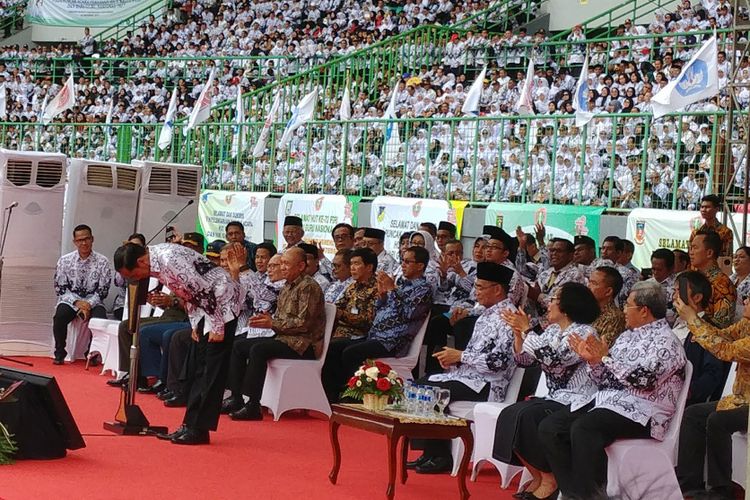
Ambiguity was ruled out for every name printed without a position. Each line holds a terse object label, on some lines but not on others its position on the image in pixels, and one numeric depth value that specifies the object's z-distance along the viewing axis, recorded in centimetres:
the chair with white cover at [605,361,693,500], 698
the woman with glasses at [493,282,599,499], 739
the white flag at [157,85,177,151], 2220
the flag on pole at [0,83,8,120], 2667
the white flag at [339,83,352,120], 2058
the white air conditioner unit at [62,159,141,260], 1448
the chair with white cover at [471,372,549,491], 782
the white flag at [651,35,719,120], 1366
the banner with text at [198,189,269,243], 2083
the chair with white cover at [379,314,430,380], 1020
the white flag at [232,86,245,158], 2183
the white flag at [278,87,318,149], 2006
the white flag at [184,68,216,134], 2180
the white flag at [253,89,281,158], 2086
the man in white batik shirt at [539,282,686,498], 692
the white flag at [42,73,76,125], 2412
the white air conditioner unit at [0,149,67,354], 1370
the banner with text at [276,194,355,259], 1927
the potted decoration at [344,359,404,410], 750
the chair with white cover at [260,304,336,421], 1023
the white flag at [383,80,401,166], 1884
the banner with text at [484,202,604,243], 1550
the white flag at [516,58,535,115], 1725
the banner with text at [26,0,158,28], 3538
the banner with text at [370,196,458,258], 1758
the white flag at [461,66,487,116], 1839
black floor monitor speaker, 779
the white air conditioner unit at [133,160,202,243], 1507
